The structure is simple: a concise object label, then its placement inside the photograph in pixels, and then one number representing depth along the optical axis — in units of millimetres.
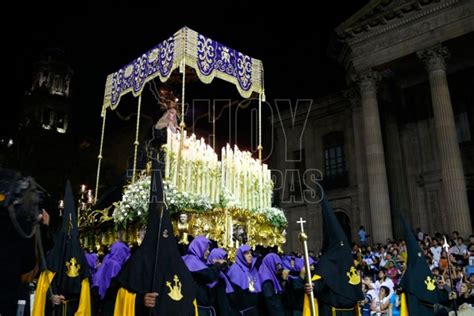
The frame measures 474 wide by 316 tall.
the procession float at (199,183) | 9350
